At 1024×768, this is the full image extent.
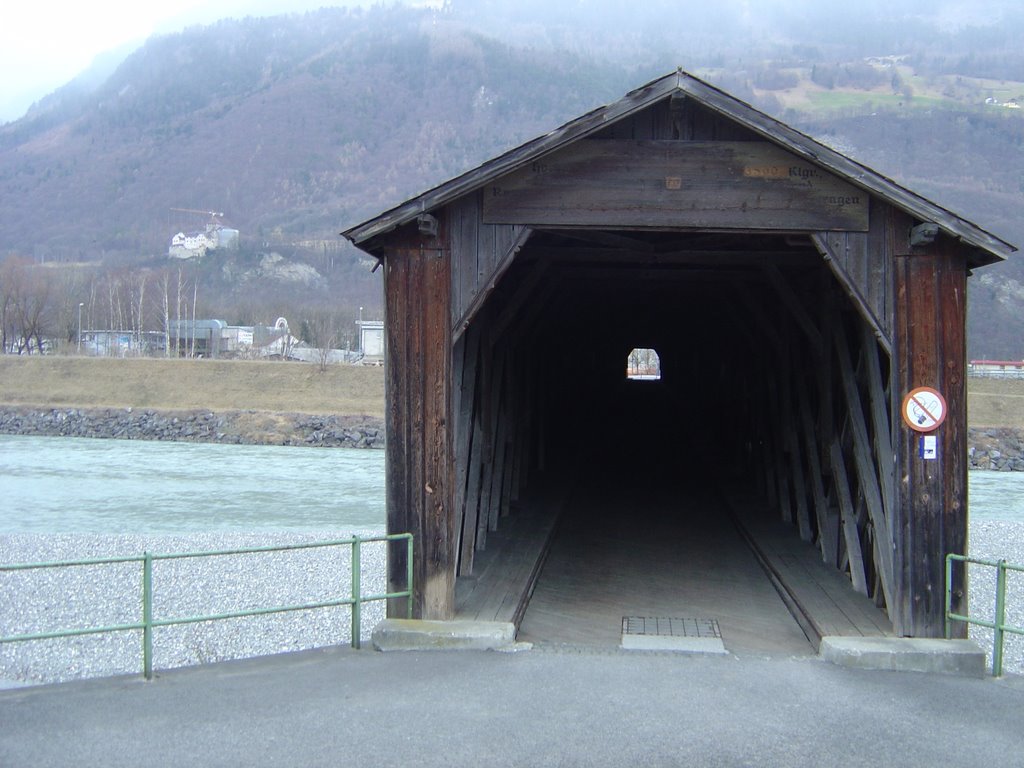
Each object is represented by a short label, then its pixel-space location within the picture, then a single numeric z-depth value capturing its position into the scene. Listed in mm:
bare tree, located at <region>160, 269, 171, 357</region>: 63666
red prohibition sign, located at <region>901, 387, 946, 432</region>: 7609
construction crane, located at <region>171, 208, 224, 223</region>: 157000
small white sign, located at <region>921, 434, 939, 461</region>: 7645
